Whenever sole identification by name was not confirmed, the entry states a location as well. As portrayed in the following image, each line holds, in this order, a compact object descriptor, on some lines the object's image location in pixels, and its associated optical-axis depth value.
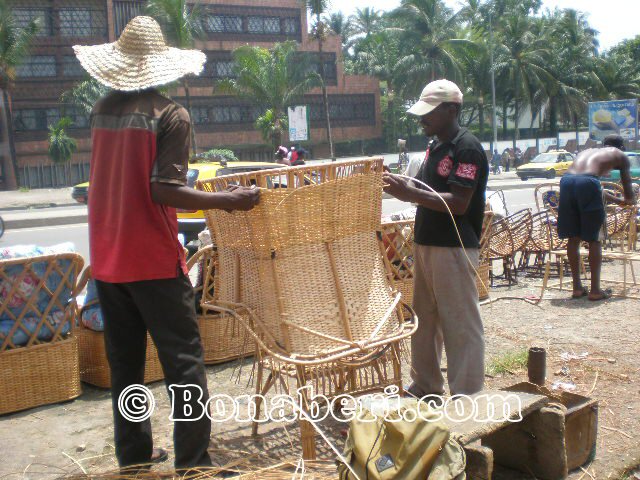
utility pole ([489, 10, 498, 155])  39.81
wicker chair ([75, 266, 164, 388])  4.57
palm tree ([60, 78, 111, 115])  34.72
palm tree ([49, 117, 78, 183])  34.19
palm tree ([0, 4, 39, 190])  30.95
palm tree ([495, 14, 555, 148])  47.31
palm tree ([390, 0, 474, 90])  43.72
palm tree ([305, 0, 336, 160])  37.28
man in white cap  3.66
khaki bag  2.50
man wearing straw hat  2.86
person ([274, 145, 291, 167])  12.61
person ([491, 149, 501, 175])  40.81
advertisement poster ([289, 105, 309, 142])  33.88
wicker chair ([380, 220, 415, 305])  6.06
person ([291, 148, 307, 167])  12.77
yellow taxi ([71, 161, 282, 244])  9.56
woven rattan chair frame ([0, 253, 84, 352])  4.19
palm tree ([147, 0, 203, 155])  29.28
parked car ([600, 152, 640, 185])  21.45
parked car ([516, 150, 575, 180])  34.03
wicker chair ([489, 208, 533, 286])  7.72
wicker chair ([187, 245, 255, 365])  4.96
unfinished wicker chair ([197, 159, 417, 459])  3.08
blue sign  28.94
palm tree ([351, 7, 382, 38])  57.97
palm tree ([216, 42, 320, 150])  34.09
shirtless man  6.71
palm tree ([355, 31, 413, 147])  45.69
